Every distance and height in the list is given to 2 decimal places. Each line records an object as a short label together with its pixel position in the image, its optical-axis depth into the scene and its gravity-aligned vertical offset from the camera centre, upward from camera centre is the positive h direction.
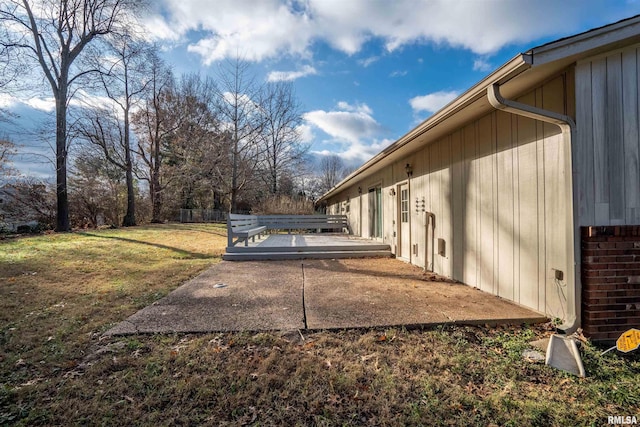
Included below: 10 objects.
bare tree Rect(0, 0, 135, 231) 11.12 +7.75
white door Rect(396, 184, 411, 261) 6.47 -0.16
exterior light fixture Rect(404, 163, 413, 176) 6.27 +1.09
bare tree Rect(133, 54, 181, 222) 19.22 +6.90
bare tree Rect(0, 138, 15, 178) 10.11 +2.47
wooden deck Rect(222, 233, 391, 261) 6.93 -0.85
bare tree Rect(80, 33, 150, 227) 13.35 +6.85
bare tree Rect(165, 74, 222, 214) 20.98 +6.58
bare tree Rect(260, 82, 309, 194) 23.77 +7.63
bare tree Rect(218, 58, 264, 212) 20.84 +8.31
